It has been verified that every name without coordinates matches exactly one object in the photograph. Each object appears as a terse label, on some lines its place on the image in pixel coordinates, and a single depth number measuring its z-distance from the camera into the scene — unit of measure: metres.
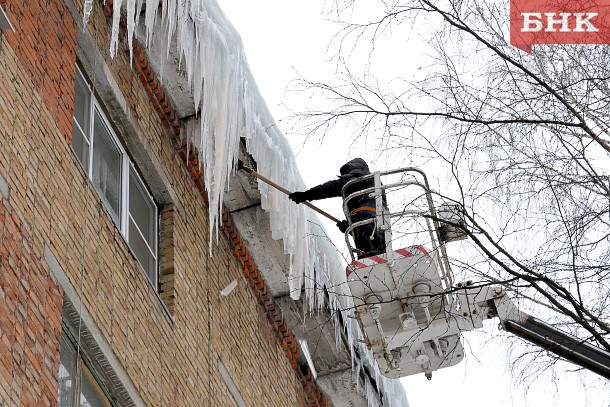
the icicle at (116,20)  13.82
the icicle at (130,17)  14.17
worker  15.25
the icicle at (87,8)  13.45
